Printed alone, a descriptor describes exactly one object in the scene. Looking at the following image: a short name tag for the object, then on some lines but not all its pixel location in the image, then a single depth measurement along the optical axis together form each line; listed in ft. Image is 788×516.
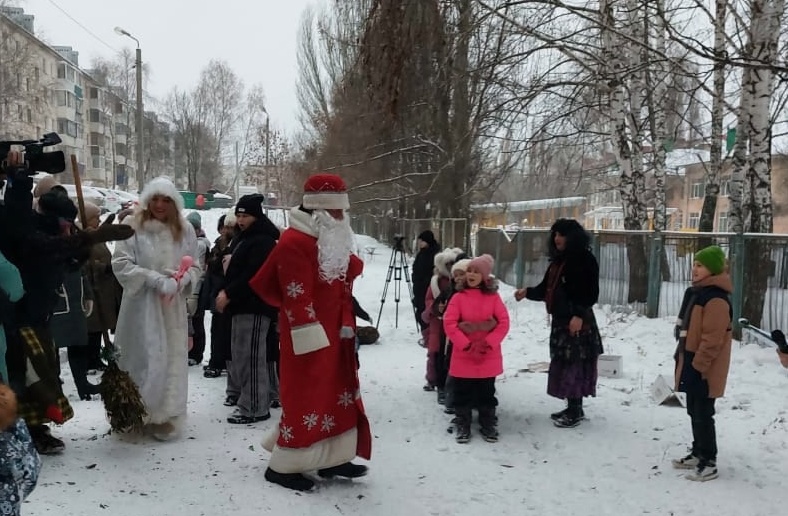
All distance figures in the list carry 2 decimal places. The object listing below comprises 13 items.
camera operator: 12.69
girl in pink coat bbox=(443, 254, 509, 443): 17.70
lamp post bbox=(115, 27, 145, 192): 69.62
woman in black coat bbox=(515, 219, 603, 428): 18.57
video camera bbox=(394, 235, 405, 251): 37.32
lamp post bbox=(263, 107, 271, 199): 135.23
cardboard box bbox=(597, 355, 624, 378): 24.34
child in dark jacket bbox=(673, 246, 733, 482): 14.71
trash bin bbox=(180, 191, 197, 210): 147.49
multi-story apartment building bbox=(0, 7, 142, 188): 116.06
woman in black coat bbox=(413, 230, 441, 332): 30.30
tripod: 37.14
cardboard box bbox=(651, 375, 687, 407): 20.83
